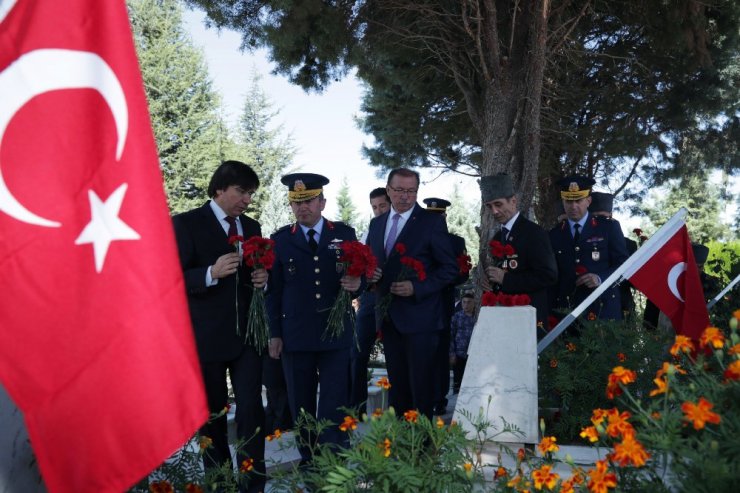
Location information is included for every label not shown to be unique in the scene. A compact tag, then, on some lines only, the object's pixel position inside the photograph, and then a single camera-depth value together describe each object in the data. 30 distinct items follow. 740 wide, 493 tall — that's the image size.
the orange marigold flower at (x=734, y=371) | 2.37
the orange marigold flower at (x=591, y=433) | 2.49
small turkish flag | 4.73
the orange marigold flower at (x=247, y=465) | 3.22
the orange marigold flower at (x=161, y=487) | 2.62
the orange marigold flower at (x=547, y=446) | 2.78
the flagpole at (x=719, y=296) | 7.43
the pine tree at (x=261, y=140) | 35.25
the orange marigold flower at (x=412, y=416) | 2.98
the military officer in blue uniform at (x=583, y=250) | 6.64
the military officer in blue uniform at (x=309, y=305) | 4.95
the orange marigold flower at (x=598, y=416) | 2.43
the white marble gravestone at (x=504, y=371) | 3.99
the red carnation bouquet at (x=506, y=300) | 4.39
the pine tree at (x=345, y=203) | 43.56
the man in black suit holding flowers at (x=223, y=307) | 4.23
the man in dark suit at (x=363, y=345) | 6.59
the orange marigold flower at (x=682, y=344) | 2.67
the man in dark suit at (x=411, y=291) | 5.31
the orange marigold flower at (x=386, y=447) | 2.70
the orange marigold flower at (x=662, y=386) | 2.41
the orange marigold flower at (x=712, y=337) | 2.54
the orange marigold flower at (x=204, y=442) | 3.02
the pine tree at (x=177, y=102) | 26.00
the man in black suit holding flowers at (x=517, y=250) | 5.30
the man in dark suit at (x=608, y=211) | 7.29
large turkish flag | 1.64
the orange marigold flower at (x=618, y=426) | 2.29
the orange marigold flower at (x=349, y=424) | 2.99
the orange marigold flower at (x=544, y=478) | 2.49
